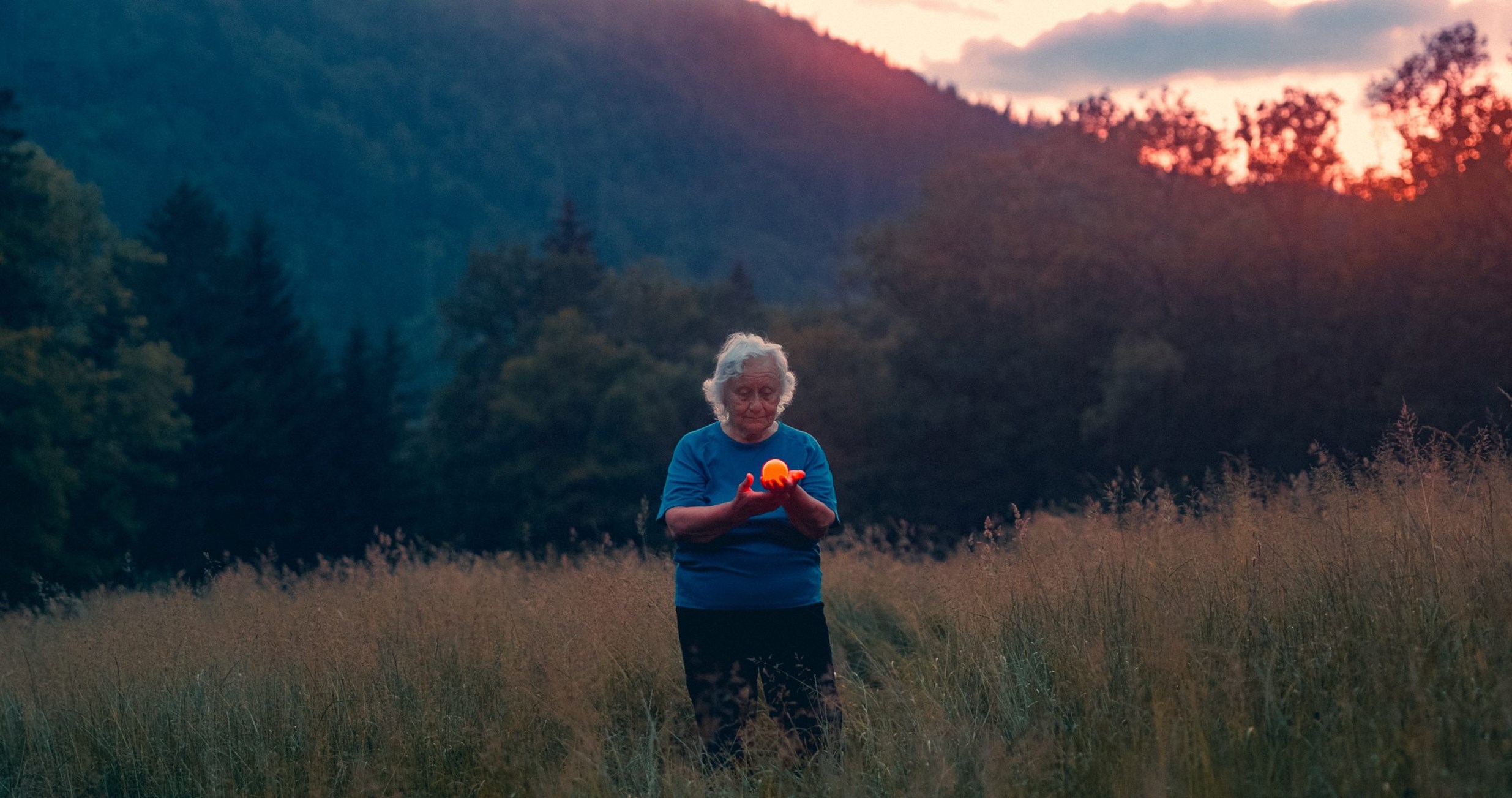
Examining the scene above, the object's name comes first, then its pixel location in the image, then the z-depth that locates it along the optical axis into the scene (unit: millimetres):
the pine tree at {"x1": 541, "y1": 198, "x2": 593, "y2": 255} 60250
